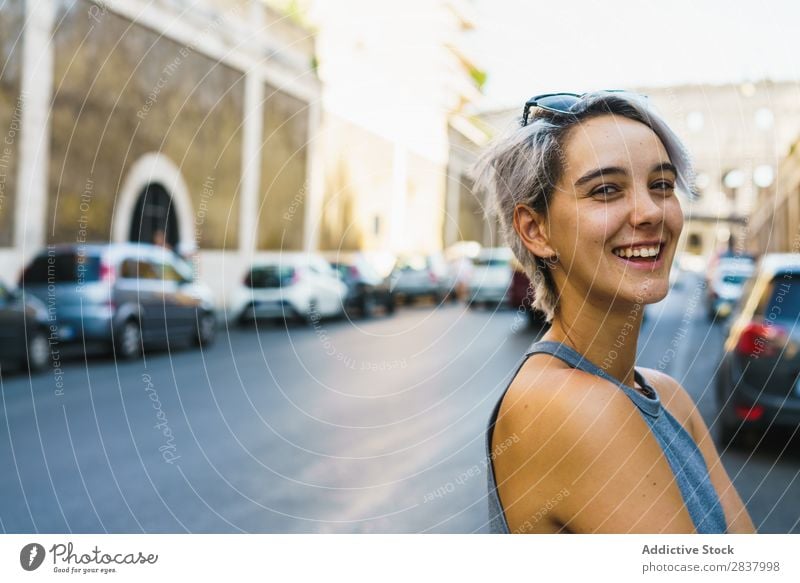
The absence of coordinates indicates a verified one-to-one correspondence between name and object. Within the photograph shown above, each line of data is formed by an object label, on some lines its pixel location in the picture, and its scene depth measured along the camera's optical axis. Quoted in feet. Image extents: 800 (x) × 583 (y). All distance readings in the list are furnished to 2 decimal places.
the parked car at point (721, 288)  55.13
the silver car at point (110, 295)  34.53
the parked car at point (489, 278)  65.87
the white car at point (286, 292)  50.72
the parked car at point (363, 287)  61.11
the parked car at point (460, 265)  76.48
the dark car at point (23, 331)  29.79
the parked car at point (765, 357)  16.48
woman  3.99
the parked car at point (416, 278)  73.41
